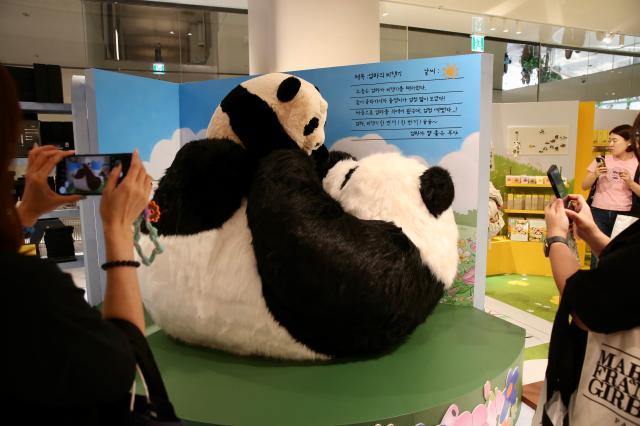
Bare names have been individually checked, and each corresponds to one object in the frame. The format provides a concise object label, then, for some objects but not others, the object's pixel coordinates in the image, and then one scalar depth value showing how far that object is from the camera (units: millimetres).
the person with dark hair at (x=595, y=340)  852
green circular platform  1121
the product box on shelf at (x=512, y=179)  4551
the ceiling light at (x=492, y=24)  5504
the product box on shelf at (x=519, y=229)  4516
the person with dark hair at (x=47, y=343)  529
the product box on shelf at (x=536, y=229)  4465
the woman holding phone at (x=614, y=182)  3424
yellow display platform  4480
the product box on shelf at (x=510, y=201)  4594
